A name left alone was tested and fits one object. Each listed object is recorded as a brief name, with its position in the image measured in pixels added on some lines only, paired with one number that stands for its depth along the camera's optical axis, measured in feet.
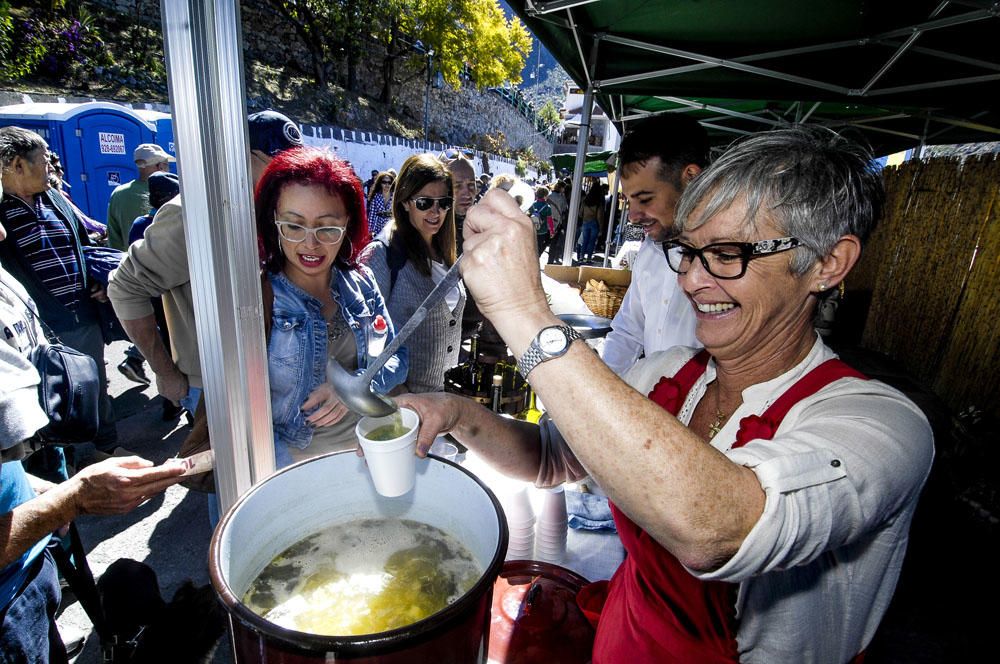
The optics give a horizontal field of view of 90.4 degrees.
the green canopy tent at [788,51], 11.66
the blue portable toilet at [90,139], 26.09
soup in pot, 3.21
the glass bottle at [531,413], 8.89
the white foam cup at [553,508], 5.07
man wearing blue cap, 6.73
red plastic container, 3.68
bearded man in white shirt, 7.86
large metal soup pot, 2.19
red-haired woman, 6.14
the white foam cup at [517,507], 4.99
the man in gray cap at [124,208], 15.72
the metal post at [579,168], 17.94
